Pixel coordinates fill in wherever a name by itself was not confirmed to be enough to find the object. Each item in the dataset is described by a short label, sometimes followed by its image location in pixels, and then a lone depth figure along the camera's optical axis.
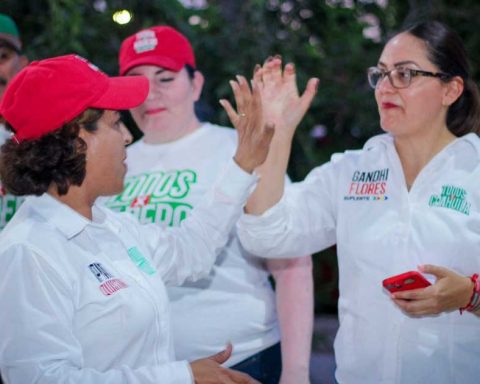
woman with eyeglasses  2.05
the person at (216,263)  2.58
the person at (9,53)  3.08
